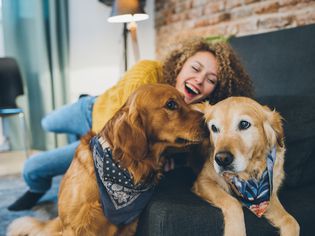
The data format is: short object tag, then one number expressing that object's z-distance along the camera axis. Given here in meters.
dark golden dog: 1.22
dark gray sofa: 1.10
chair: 3.35
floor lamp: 3.02
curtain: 3.70
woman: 1.72
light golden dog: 1.12
